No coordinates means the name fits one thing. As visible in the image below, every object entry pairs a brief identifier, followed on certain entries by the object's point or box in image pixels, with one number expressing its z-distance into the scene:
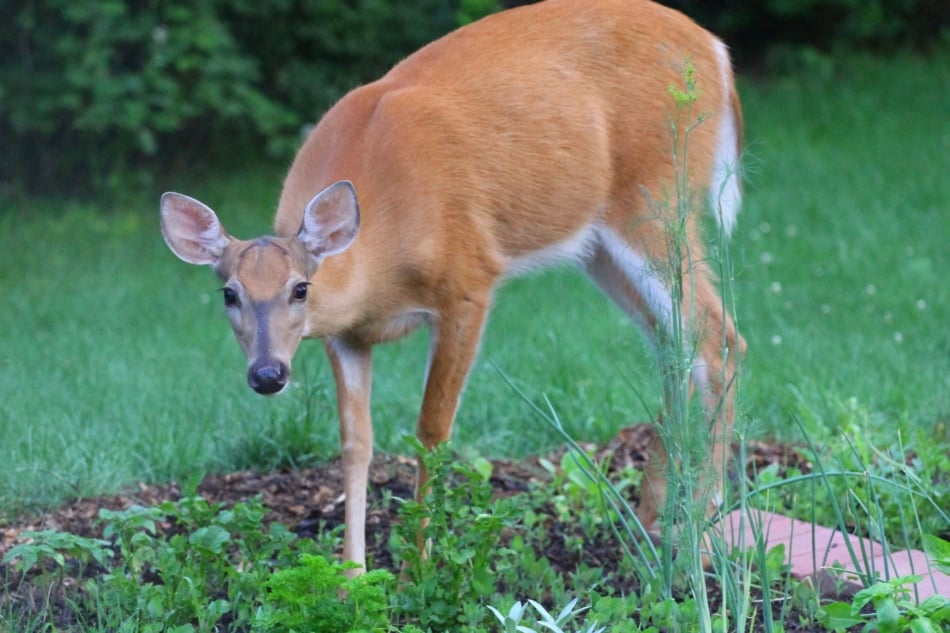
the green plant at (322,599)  6.96
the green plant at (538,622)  7.17
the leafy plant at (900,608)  6.97
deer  9.14
